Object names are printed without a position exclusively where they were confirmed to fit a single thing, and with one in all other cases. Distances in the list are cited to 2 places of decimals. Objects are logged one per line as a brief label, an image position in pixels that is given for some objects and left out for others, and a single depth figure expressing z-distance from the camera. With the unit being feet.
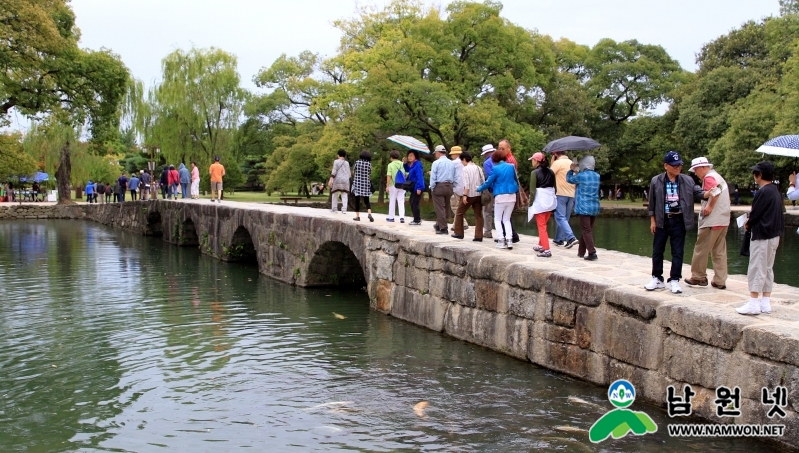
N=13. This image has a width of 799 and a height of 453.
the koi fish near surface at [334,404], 25.76
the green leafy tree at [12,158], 105.91
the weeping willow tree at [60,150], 135.13
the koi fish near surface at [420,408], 24.73
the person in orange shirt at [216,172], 77.05
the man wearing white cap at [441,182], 41.34
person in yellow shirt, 36.91
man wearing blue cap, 25.36
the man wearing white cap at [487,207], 39.70
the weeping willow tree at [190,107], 145.40
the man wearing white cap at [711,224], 26.35
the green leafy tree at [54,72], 85.92
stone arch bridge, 20.49
